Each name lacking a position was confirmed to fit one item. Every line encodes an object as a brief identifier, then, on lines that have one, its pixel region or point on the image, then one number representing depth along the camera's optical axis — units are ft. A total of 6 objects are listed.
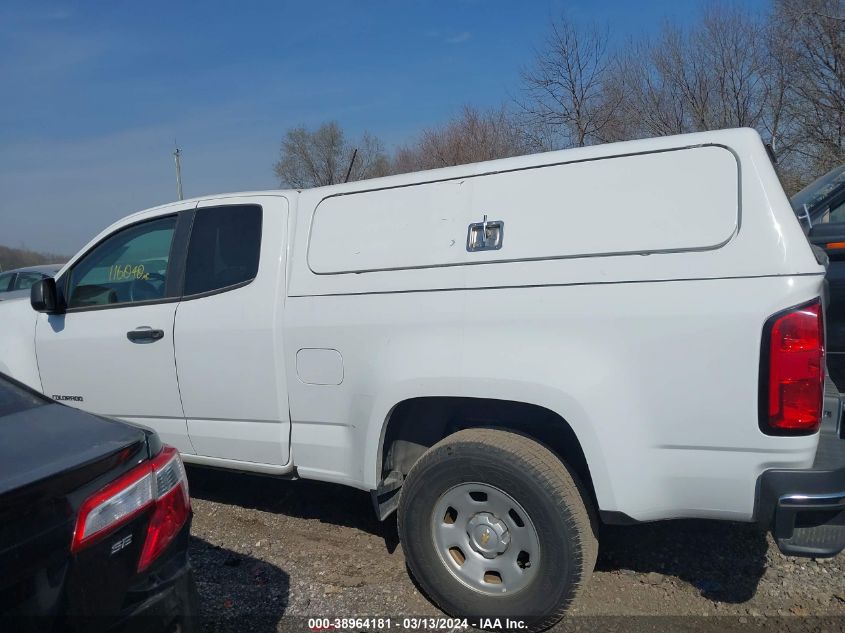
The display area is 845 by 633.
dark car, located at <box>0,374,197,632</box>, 5.71
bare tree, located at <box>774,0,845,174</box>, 54.19
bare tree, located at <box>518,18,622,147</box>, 53.42
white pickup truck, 8.10
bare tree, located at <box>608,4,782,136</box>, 53.26
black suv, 14.83
